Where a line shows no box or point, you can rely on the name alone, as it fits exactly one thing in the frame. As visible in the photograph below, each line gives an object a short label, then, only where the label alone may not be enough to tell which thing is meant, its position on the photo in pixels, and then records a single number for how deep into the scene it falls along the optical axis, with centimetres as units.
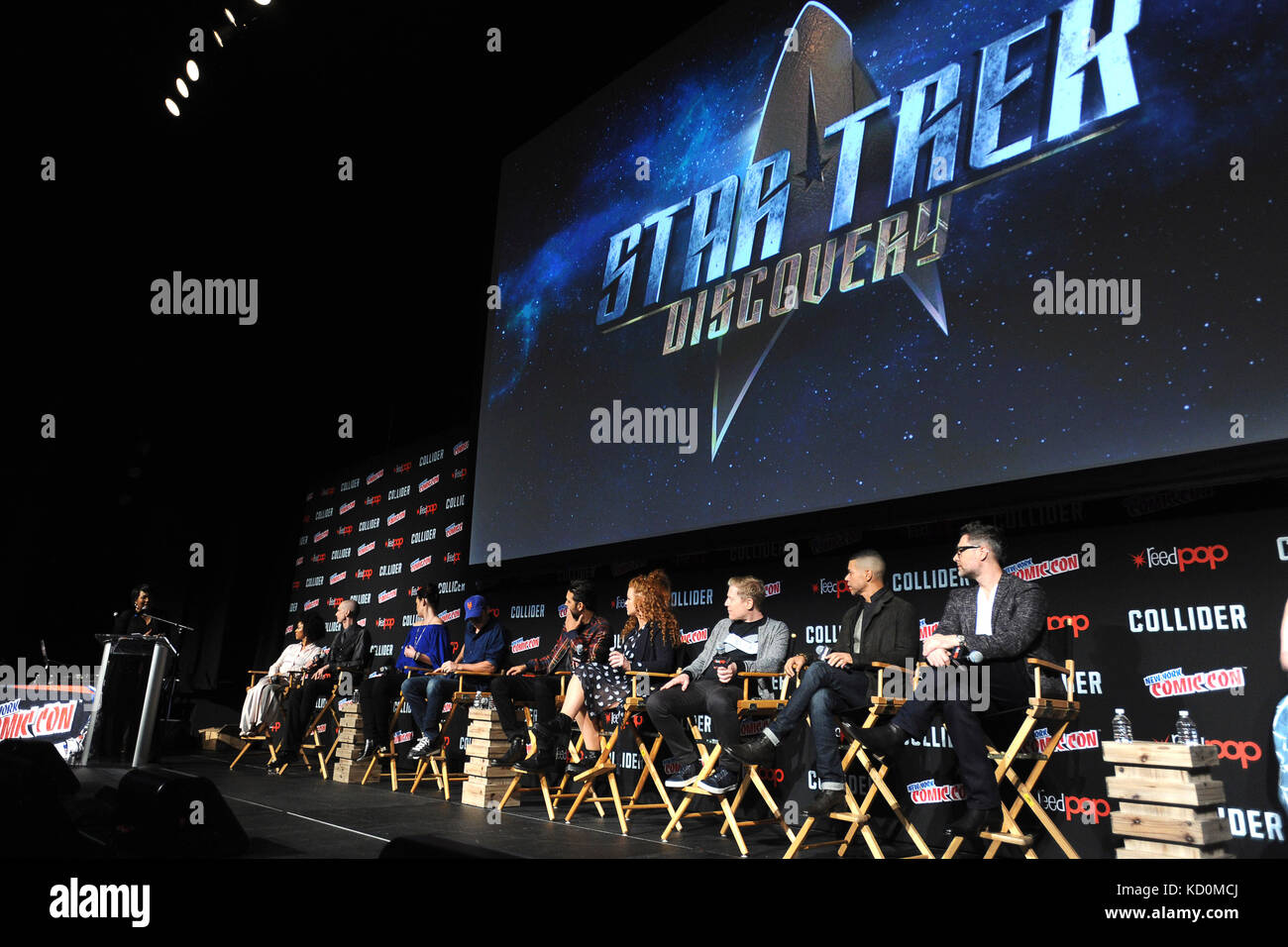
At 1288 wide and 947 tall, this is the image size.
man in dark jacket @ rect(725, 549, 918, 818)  334
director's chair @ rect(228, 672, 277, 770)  695
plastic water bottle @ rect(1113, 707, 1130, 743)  294
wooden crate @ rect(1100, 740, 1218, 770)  248
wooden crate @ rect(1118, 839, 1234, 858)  240
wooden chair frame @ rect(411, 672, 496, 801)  513
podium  494
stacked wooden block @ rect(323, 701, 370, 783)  584
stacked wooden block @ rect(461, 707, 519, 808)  482
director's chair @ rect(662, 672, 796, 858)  357
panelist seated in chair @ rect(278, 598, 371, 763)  664
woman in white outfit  702
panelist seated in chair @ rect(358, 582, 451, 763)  579
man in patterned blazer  289
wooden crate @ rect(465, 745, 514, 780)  483
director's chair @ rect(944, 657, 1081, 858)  286
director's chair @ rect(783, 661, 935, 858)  311
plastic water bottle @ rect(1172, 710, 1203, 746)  269
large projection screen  305
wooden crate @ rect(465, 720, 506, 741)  485
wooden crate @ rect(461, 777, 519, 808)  479
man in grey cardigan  371
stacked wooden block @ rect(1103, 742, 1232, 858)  243
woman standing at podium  505
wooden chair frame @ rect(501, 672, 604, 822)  446
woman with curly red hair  445
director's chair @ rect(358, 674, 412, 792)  546
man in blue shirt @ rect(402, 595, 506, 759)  540
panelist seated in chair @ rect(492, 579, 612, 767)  480
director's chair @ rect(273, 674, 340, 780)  618
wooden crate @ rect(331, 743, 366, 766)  590
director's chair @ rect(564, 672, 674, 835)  419
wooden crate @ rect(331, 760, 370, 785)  582
